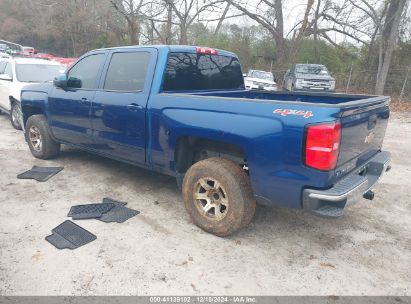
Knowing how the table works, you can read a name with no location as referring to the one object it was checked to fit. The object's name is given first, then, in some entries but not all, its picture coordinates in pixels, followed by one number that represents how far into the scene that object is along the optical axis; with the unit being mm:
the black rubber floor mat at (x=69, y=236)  3378
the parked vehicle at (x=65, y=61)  20339
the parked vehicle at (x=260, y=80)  16141
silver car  16719
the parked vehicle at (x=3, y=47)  26695
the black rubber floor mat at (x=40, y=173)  5128
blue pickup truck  2867
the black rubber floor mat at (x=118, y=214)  3910
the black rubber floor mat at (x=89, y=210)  3953
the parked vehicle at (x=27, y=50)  28477
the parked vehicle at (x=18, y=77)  8000
